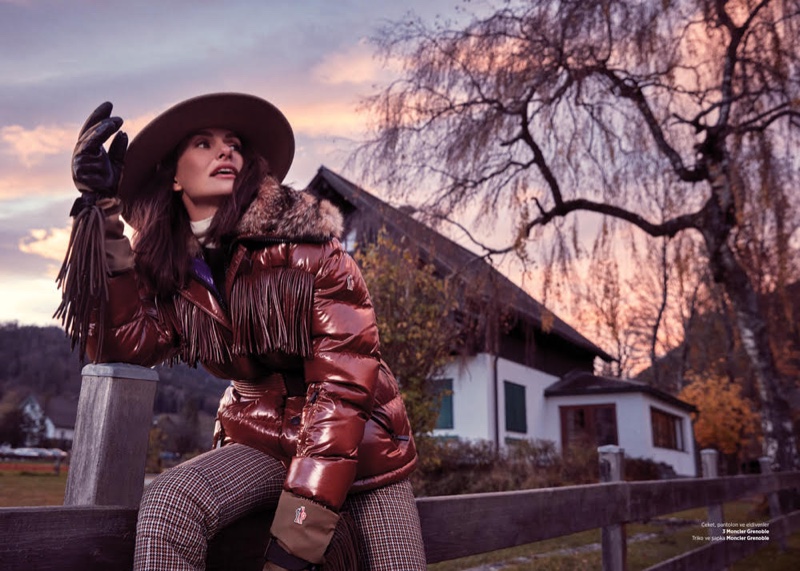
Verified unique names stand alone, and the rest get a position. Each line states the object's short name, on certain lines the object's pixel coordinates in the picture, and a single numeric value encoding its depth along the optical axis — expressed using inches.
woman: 53.3
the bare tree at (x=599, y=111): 307.1
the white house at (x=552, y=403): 621.9
